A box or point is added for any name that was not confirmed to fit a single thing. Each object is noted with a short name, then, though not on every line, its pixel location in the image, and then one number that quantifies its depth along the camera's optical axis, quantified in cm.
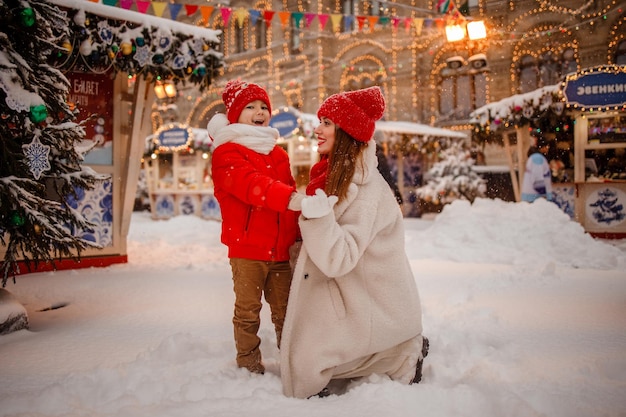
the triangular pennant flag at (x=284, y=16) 961
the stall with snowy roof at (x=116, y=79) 493
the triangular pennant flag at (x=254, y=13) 917
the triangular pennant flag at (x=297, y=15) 992
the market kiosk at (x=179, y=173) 1465
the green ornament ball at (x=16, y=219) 312
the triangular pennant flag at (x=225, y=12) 888
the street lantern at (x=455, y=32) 1016
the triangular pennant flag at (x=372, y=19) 1044
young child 252
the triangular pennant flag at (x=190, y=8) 867
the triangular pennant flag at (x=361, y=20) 1039
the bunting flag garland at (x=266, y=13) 811
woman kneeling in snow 221
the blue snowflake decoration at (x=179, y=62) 550
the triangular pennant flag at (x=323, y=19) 1051
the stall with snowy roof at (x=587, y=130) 846
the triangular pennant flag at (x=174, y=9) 848
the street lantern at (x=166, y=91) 973
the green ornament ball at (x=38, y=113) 311
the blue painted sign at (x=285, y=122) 1134
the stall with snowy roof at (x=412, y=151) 1338
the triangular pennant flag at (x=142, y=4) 800
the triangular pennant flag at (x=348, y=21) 1152
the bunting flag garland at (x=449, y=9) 1022
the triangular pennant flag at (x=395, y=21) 1038
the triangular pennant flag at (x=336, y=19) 1052
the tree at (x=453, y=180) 1364
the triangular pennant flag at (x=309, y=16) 986
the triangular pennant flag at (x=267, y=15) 952
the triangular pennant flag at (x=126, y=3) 749
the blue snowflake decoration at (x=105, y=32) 497
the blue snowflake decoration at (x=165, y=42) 536
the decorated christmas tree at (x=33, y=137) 309
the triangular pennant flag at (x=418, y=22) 1009
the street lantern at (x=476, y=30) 998
